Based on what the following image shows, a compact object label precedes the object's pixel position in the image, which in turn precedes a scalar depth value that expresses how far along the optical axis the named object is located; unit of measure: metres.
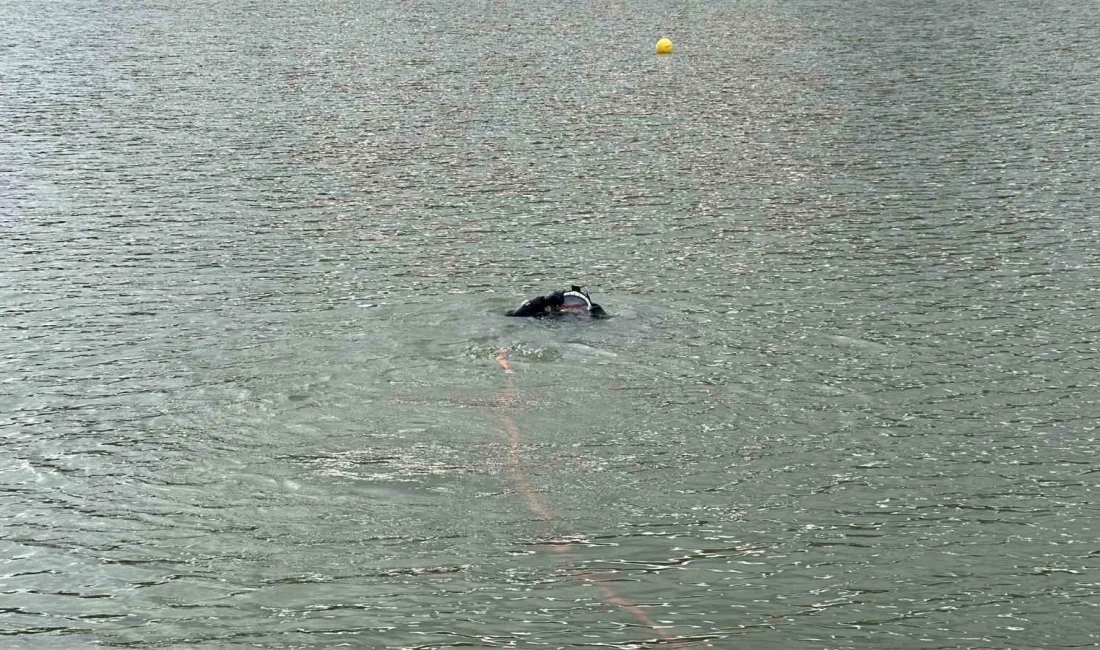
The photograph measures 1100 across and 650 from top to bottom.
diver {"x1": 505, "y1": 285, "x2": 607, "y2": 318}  23.52
